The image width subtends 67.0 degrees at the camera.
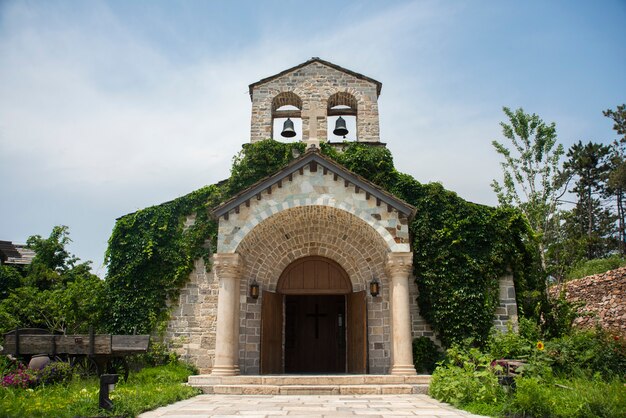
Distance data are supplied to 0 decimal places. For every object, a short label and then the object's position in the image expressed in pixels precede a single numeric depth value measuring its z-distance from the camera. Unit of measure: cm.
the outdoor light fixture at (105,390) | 633
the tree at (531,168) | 2141
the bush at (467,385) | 748
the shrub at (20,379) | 813
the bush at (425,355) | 1228
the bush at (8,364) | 912
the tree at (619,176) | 2934
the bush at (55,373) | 883
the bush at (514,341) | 1128
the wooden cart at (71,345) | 884
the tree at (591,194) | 3309
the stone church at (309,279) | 1159
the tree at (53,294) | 1368
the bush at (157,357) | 1242
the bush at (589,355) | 1023
